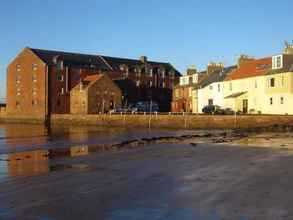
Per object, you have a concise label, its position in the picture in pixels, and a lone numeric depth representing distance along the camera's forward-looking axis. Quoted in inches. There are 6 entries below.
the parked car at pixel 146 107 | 2320.7
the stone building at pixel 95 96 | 2481.3
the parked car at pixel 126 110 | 2169.2
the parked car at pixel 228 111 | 1762.8
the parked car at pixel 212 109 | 1824.2
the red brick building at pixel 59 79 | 2580.4
